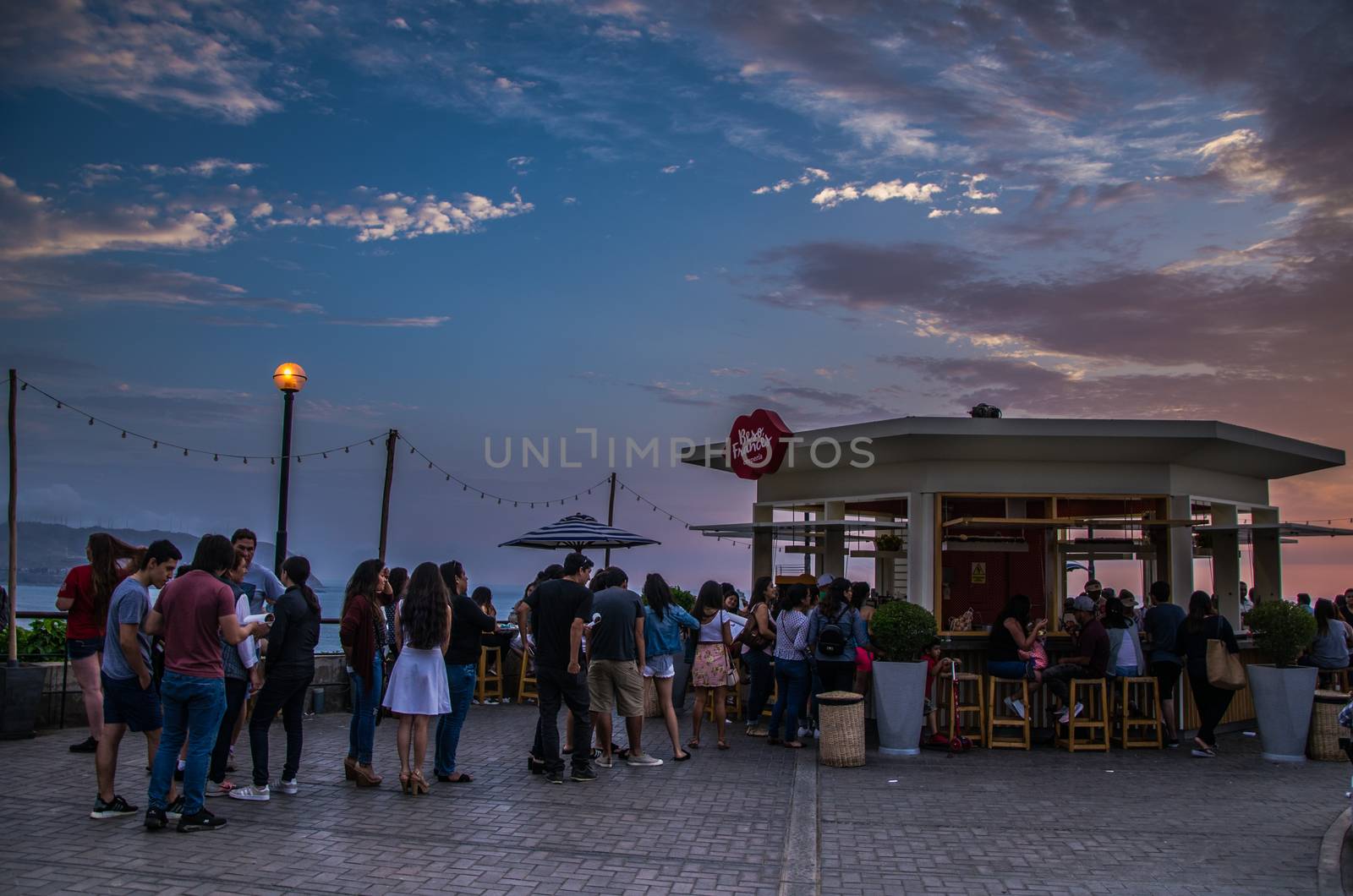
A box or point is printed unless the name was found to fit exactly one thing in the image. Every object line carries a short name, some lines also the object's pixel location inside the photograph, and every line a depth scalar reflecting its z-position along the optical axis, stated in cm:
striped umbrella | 1659
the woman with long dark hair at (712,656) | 1175
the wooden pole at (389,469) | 2434
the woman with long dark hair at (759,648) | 1222
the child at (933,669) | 1206
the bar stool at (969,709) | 1187
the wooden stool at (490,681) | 1541
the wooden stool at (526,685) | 1545
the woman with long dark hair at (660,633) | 1127
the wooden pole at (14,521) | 1123
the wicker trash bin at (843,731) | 1075
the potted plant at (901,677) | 1152
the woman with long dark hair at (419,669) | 888
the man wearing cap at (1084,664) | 1220
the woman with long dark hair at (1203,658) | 1200
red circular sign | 1638
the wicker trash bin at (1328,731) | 1164
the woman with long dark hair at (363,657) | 892
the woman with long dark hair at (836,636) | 1152
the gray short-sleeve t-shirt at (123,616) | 754
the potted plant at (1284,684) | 1166
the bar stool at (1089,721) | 1209
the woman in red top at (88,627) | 968
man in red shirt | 733
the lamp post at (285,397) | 1291
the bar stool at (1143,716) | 1236
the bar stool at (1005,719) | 1201
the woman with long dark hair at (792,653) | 1173
